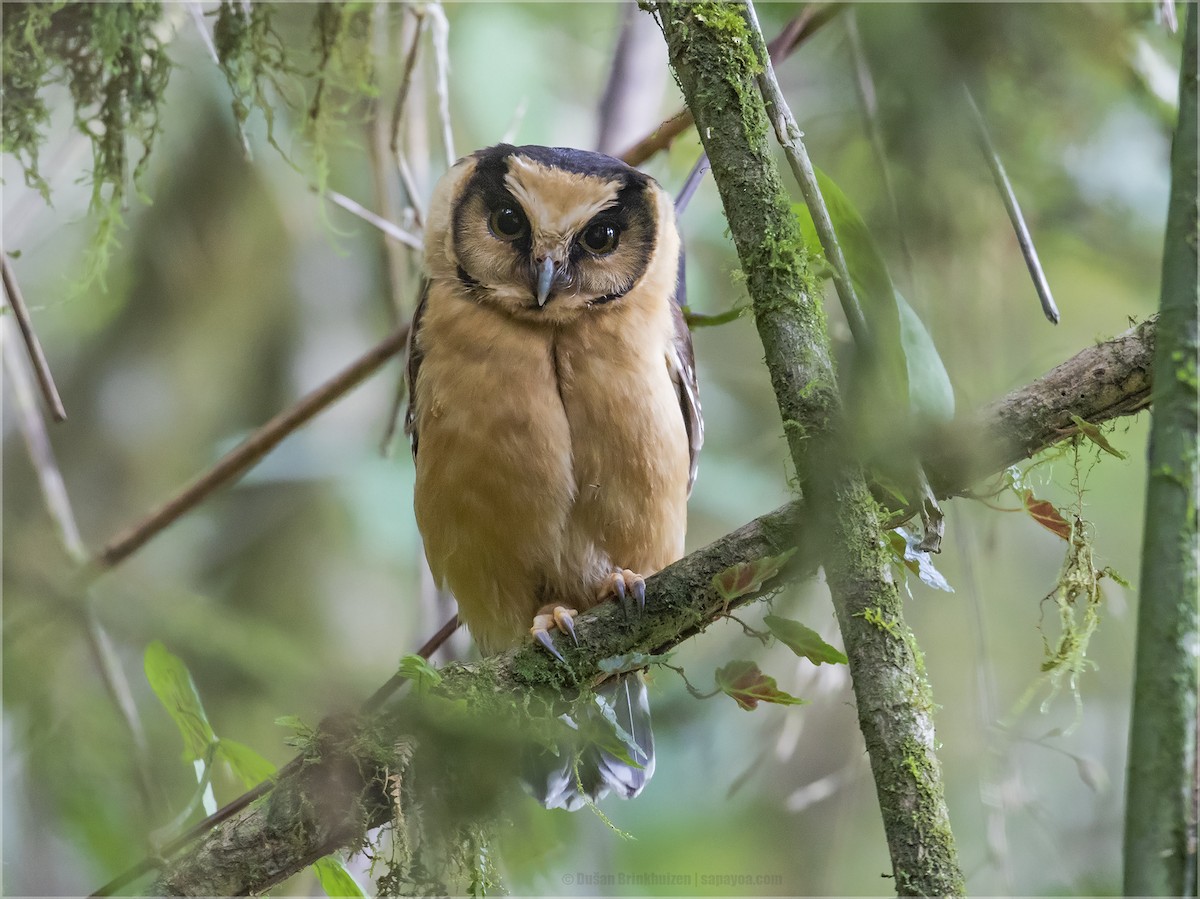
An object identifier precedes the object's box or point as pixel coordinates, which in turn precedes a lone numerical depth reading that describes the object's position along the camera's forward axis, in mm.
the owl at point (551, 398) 6050
